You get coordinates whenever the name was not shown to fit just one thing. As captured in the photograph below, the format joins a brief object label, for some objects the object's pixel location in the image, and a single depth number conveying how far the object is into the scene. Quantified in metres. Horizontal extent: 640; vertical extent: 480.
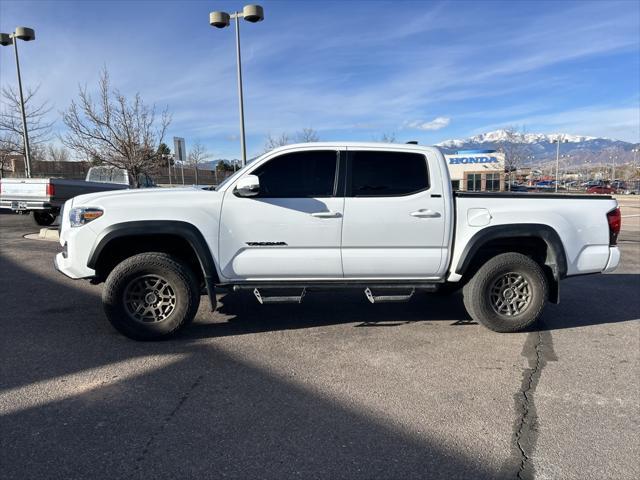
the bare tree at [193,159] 34.70
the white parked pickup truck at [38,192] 12.79
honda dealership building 46.00
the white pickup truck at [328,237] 4.55
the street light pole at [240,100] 12.53
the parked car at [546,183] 80.75
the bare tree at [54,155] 49.94
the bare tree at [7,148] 21.61
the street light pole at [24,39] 14.38
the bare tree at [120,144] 13.38
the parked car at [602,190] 54.38
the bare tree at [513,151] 48.34
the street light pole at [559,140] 50.44
